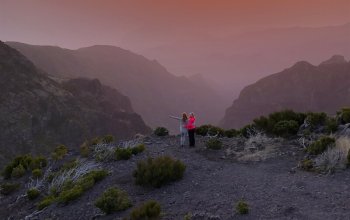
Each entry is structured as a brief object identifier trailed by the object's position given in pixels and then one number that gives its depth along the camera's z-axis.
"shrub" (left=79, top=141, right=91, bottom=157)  19.48
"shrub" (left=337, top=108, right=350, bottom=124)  18.89
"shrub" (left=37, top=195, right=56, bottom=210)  13.62
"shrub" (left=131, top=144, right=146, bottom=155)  17.61
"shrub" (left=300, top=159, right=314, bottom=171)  14.11
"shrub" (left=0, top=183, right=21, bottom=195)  16.81
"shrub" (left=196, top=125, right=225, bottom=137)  22.65
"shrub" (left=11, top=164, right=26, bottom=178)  18.59
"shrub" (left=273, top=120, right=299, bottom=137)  19.47
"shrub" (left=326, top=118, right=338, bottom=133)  18.64
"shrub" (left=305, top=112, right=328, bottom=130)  19.81
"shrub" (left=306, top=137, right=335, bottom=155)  15.40
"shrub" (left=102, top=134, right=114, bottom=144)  22.10
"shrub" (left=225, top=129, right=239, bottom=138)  22.66
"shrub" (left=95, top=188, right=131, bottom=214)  11.76
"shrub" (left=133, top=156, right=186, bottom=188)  13.45
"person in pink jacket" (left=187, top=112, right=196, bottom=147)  18.69
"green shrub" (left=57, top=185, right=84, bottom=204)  13.30
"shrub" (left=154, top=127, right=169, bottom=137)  22.50
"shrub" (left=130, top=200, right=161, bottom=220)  10.40
